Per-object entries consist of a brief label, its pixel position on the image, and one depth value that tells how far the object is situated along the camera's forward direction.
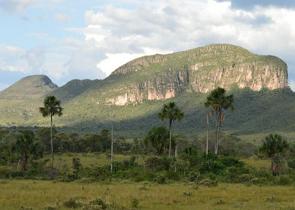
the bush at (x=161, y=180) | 65.94
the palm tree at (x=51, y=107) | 89.38
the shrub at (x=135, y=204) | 36.06
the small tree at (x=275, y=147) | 86.00
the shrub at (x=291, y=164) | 96.88
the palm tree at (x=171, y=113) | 92.44
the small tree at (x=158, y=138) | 100.12
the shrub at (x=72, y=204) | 35.36
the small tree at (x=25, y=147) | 90.69
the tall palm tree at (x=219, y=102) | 88.06
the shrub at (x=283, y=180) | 66.87
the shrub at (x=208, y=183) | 59.32
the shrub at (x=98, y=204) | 34.39
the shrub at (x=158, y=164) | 88.56
